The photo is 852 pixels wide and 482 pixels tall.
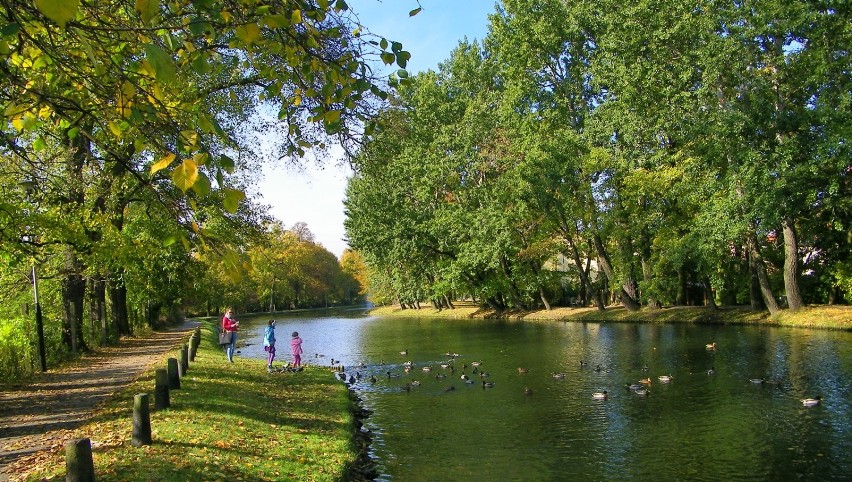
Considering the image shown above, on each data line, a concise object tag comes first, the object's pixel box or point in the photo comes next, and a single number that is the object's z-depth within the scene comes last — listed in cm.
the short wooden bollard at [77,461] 656
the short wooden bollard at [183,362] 1574
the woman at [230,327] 2070
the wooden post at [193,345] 1992
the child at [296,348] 2075
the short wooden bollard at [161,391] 1113
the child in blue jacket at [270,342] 1989
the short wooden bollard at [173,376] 1317
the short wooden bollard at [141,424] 869
